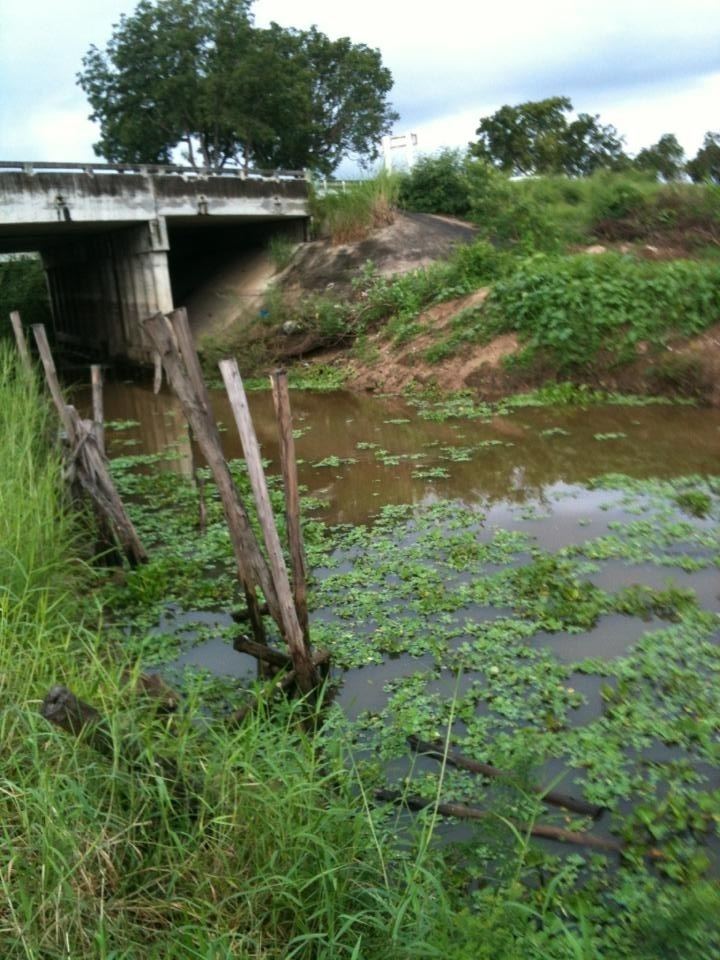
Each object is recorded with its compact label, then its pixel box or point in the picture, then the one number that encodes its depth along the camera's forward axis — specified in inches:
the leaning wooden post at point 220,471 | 167.9
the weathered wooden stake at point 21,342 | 307.3
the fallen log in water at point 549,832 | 126.9
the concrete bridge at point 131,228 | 647.8
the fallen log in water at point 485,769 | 134.8
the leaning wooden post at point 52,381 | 241.8
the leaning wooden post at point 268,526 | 158.4
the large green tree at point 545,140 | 1143.0
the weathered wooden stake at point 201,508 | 251.4
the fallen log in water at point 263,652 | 170.9
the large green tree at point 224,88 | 1216.8
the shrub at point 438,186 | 809.5
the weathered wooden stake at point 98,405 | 246.7
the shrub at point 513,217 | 605.0
